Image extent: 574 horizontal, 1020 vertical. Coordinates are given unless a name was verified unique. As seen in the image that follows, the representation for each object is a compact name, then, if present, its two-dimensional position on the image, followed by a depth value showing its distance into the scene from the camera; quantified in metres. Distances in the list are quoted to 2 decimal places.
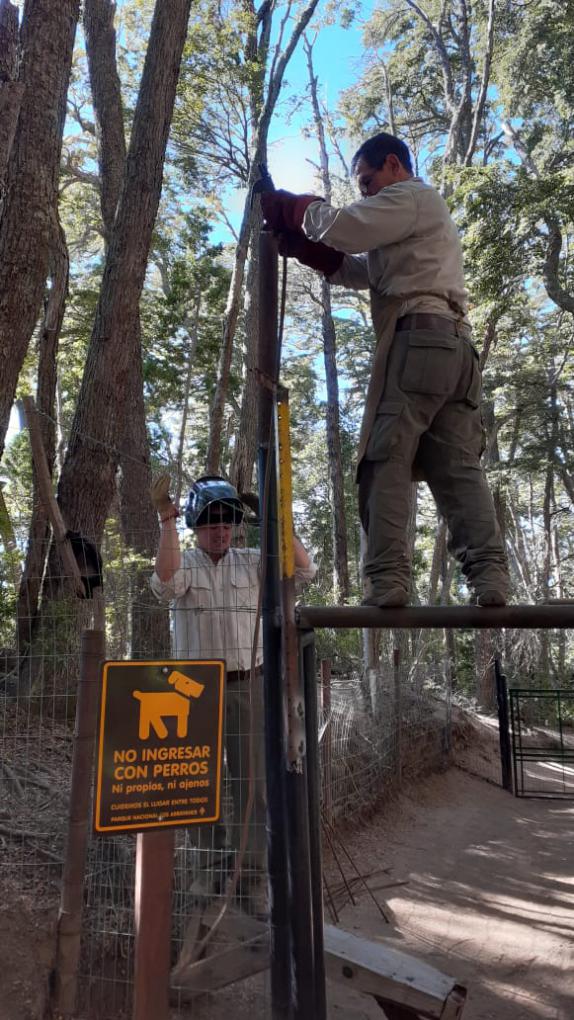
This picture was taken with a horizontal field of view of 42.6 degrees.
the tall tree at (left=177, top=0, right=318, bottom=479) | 10.74
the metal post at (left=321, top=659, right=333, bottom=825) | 6.21
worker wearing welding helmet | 3.26
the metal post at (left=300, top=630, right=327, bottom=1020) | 2.30
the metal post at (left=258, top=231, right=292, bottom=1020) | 2.26
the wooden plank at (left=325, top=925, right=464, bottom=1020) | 2.67
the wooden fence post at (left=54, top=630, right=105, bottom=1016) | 3.03
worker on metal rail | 2.43
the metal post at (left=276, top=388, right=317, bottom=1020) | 2.23
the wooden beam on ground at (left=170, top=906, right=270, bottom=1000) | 2.98
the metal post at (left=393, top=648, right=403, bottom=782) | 8.52
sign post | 2.03
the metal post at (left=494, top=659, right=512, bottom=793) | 10.12
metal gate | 10.07
